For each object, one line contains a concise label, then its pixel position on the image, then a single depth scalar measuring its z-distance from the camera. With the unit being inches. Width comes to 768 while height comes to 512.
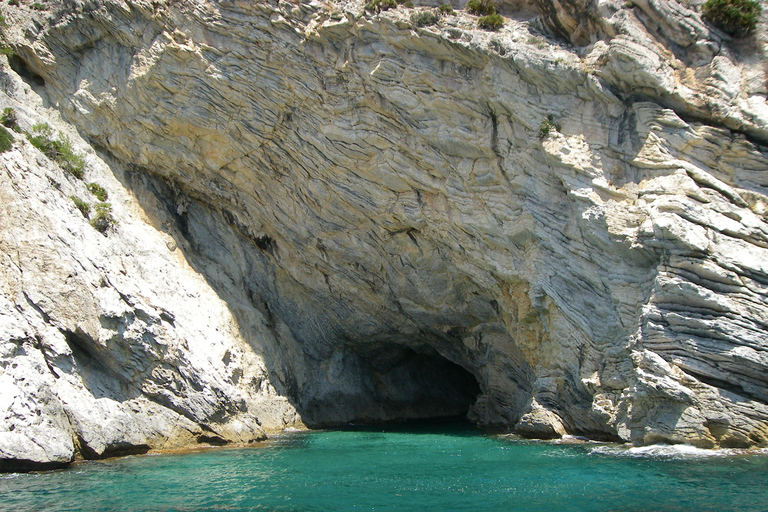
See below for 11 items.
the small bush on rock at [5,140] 807.6
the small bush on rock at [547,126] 816.9
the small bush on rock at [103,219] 880.9
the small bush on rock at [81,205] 877.2
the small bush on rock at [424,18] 859.7
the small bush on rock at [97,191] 943.7
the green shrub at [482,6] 900.6
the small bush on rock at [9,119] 866.1
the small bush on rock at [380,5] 884.0
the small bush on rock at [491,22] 871.7
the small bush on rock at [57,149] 901.8
